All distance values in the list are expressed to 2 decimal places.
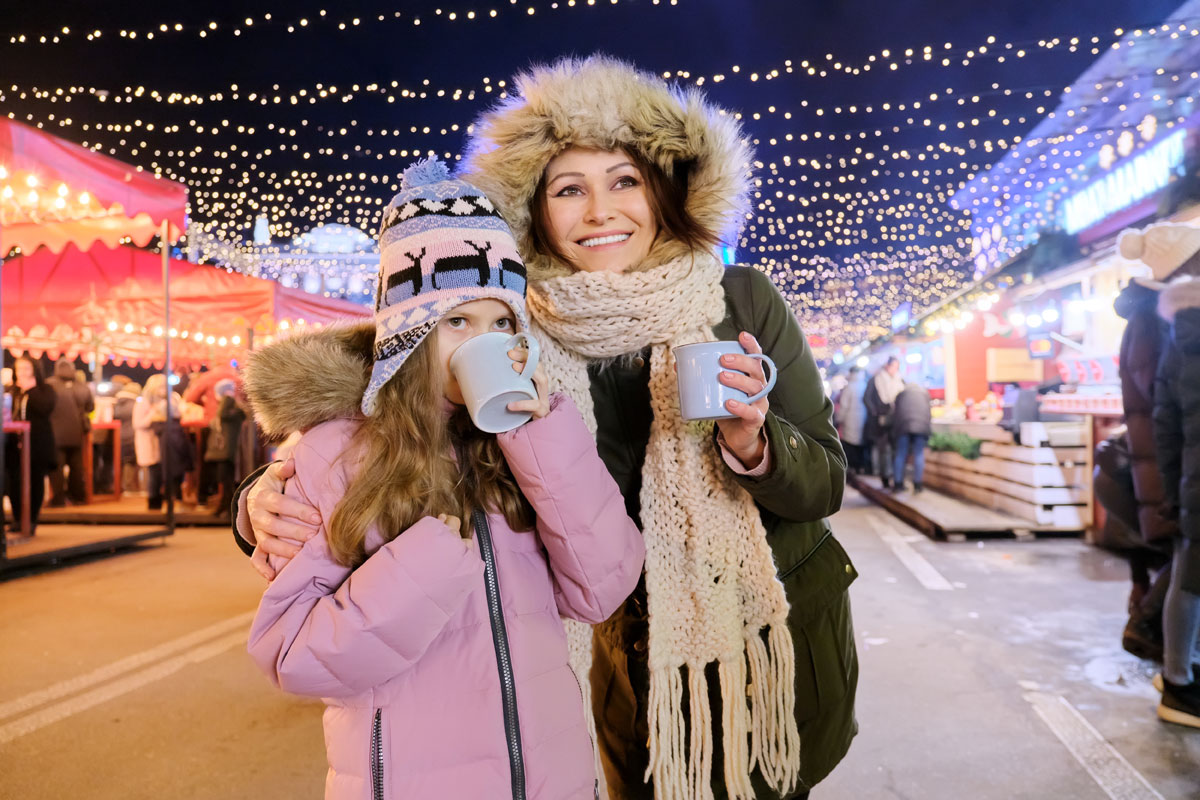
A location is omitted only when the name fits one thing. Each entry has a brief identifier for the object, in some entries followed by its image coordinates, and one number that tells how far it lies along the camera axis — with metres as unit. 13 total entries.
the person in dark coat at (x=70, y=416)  8.45
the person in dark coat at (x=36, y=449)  7.58
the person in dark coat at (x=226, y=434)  9.34
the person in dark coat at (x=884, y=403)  10.34
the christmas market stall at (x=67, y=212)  5.55
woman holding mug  1.43
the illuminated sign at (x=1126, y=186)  9.89
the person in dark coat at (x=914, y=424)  9.34
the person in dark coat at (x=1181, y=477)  2.92
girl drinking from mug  1.09
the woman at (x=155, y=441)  9.38
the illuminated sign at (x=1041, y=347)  14.47
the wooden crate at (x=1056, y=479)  6.84
